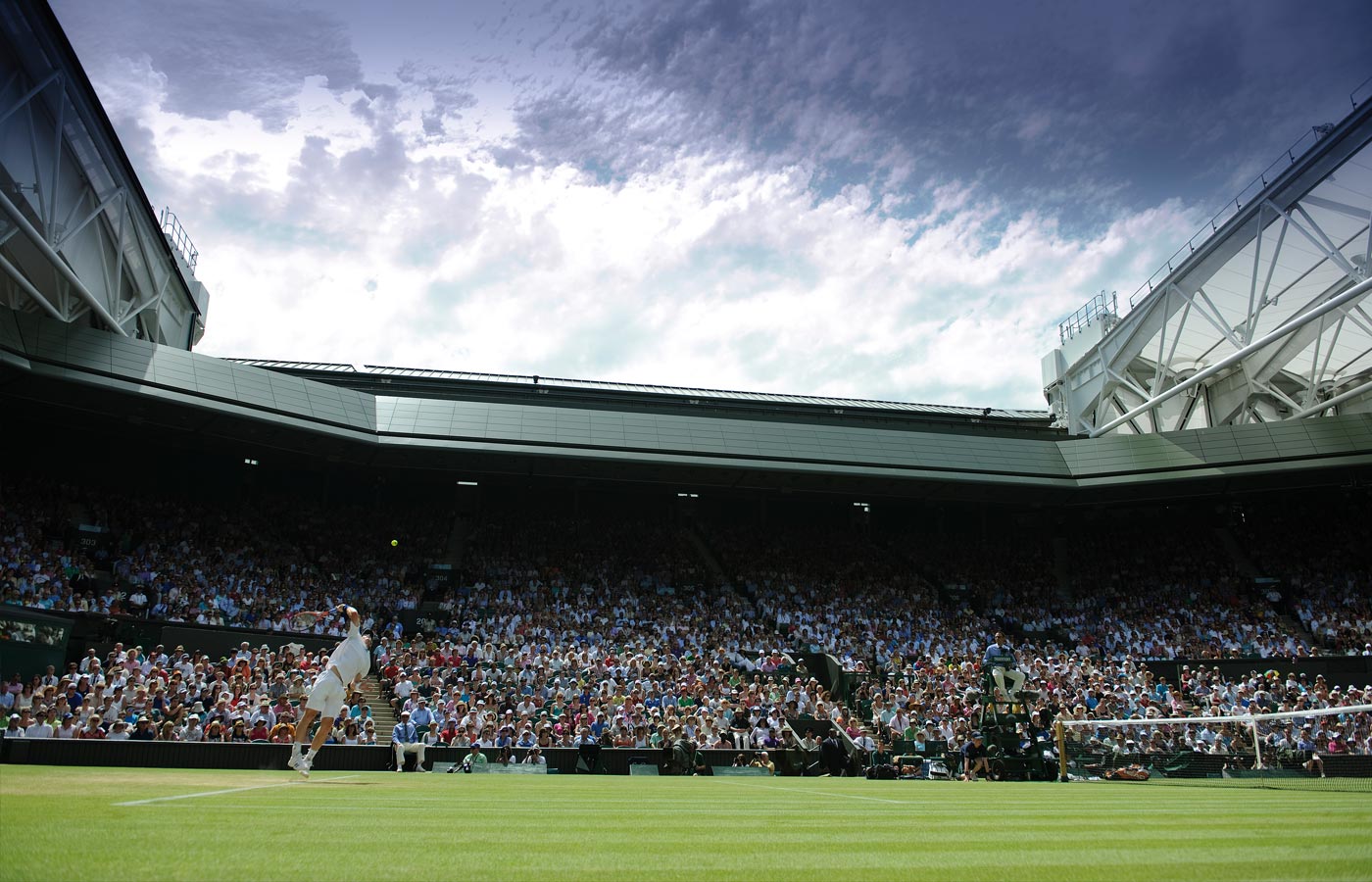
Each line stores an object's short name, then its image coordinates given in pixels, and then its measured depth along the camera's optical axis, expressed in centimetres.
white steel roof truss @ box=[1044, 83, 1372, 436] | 2536
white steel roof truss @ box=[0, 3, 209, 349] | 1994
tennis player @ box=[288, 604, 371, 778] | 1054
